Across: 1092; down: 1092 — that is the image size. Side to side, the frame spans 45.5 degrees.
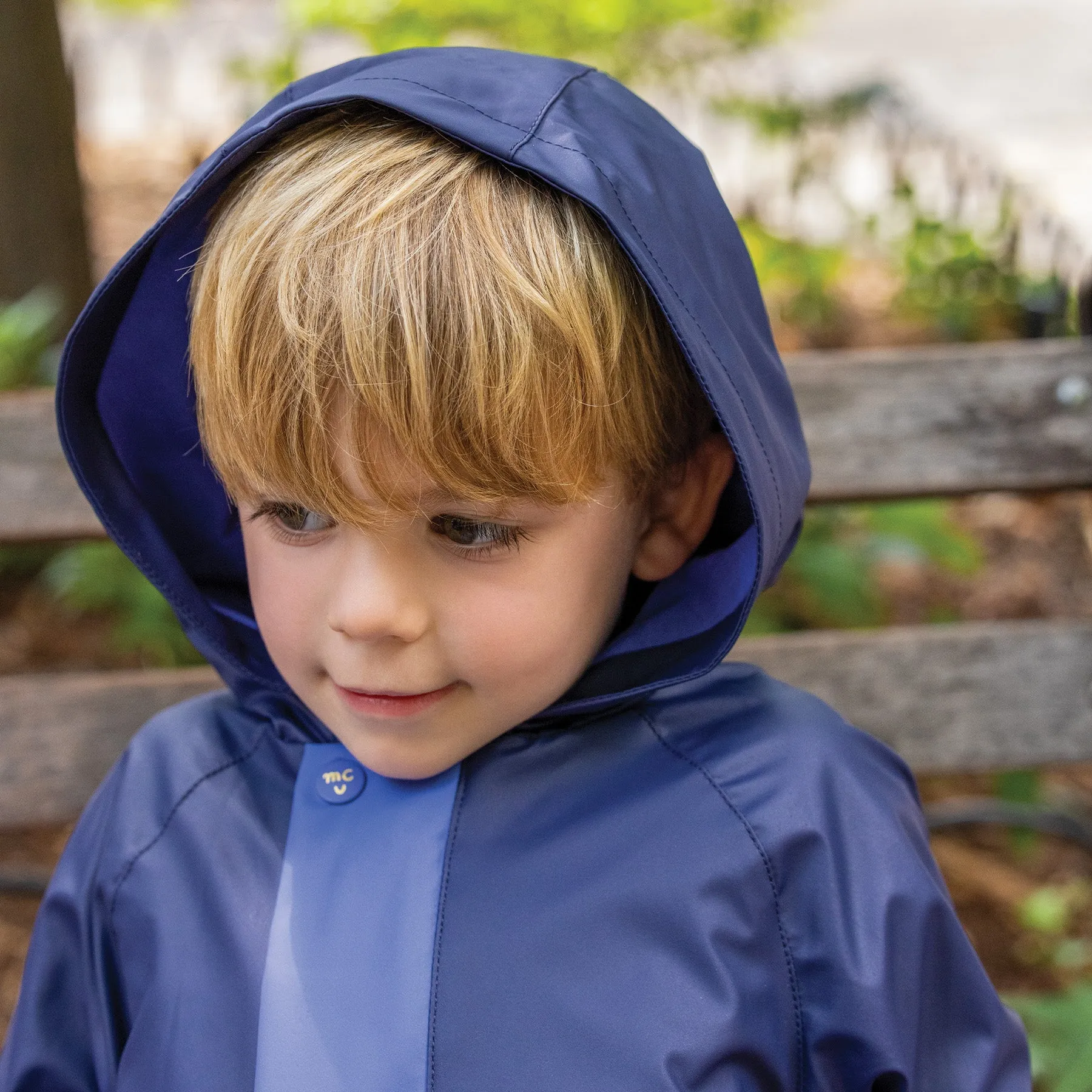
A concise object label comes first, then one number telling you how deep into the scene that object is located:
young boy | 1.20
